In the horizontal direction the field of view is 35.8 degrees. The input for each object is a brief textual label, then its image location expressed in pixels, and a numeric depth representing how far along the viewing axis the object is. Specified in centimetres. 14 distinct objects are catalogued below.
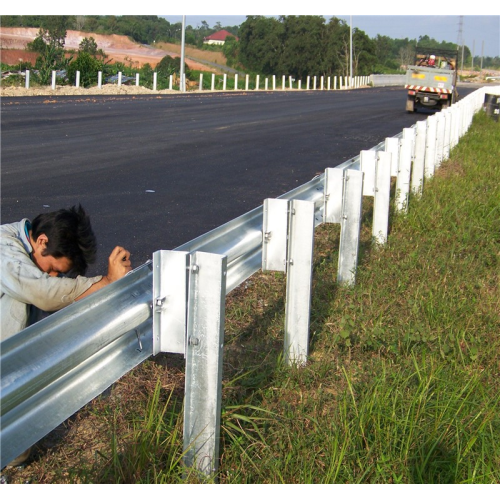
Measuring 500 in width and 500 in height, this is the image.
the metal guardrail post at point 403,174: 807
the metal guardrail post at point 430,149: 1008
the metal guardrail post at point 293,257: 418
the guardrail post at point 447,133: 1240
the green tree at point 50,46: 3650
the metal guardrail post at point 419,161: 910
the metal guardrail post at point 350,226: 566
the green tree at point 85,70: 3756
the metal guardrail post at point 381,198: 677
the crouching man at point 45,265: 322
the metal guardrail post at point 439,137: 1115
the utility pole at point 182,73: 4118
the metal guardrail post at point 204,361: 284
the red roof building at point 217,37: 13350
